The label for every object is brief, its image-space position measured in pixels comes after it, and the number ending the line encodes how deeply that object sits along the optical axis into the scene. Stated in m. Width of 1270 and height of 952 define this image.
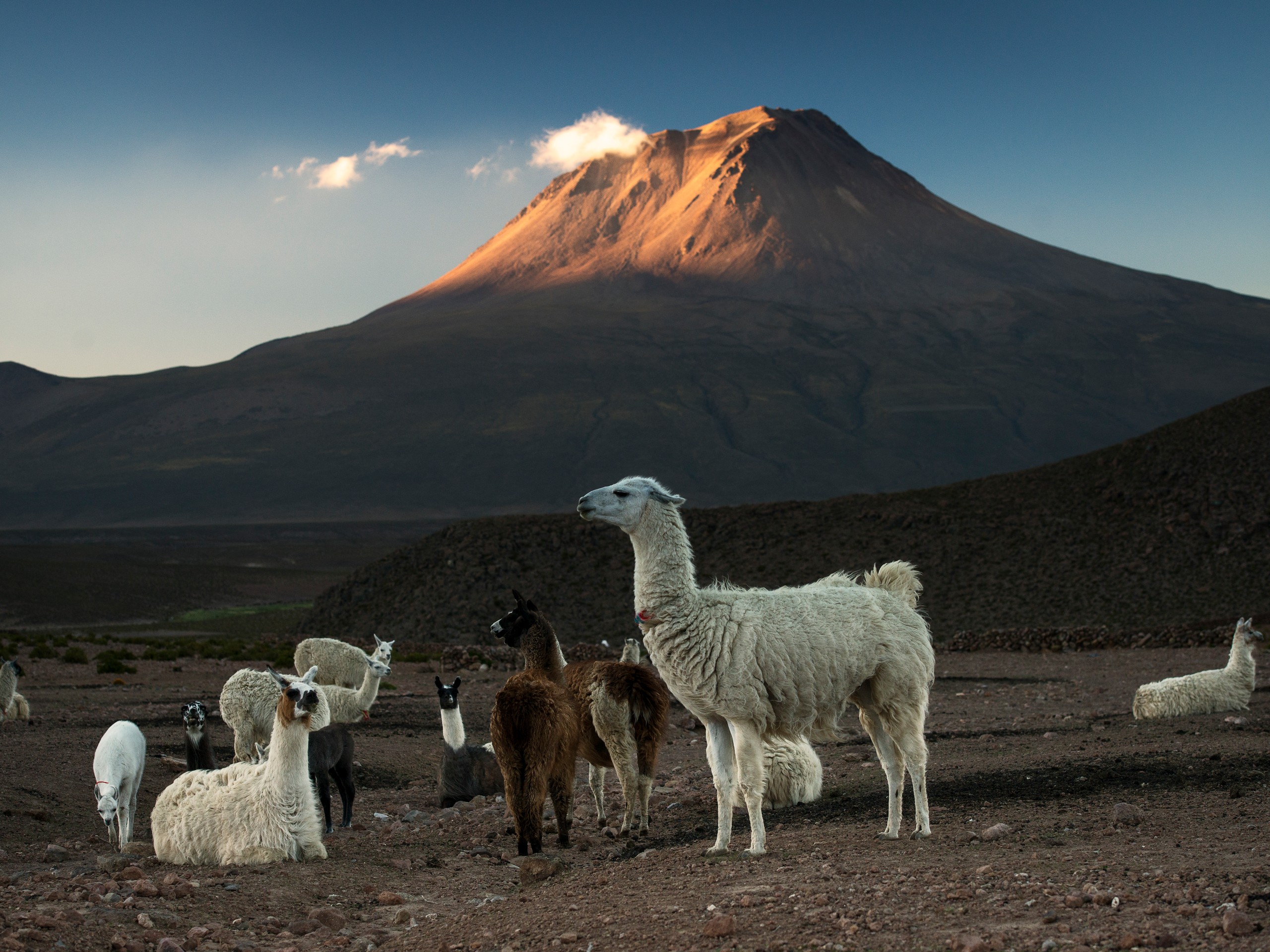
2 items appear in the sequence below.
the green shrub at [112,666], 26.77
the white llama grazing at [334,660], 18.36
